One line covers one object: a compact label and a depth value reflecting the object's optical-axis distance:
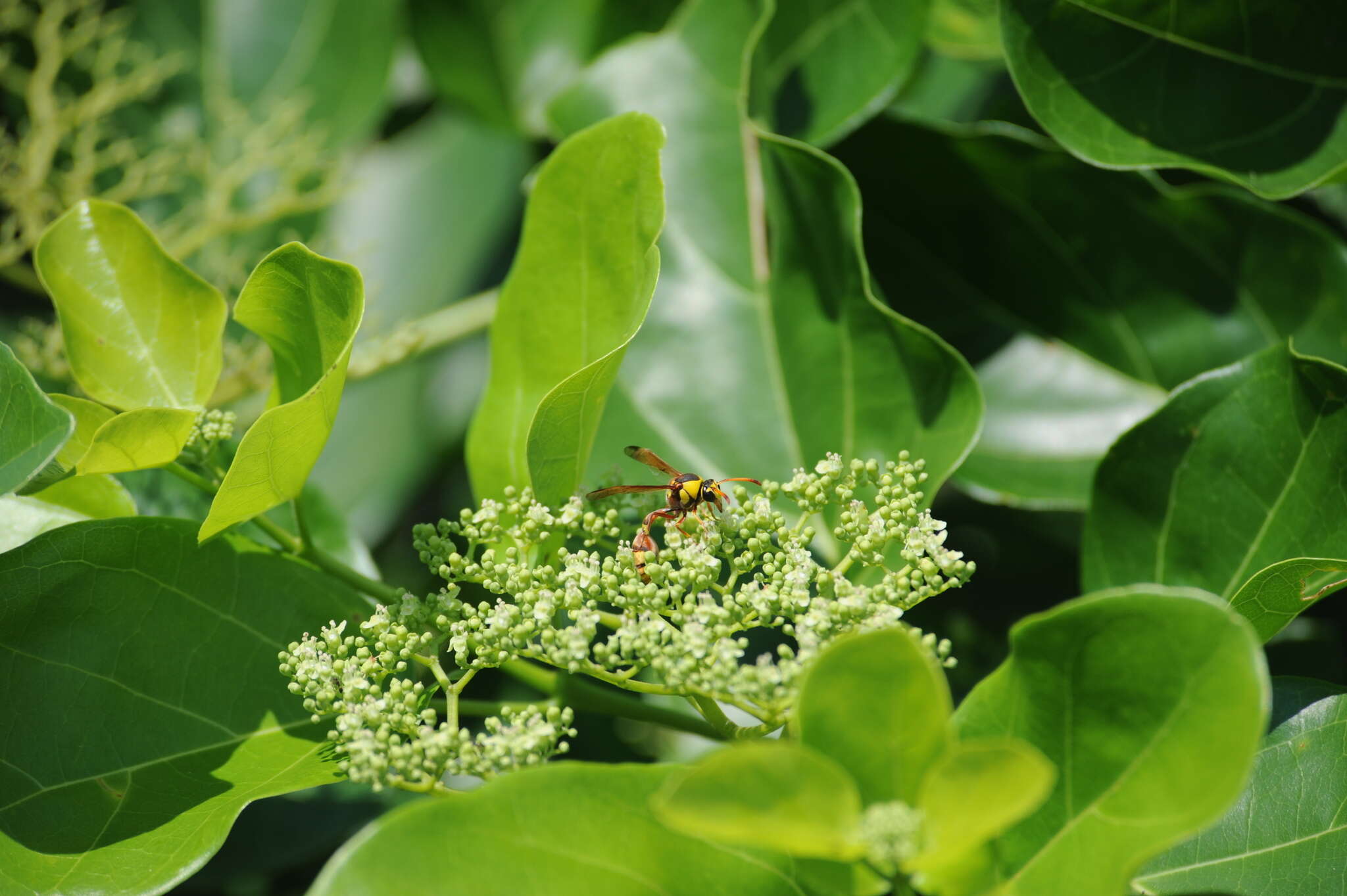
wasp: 0.95
